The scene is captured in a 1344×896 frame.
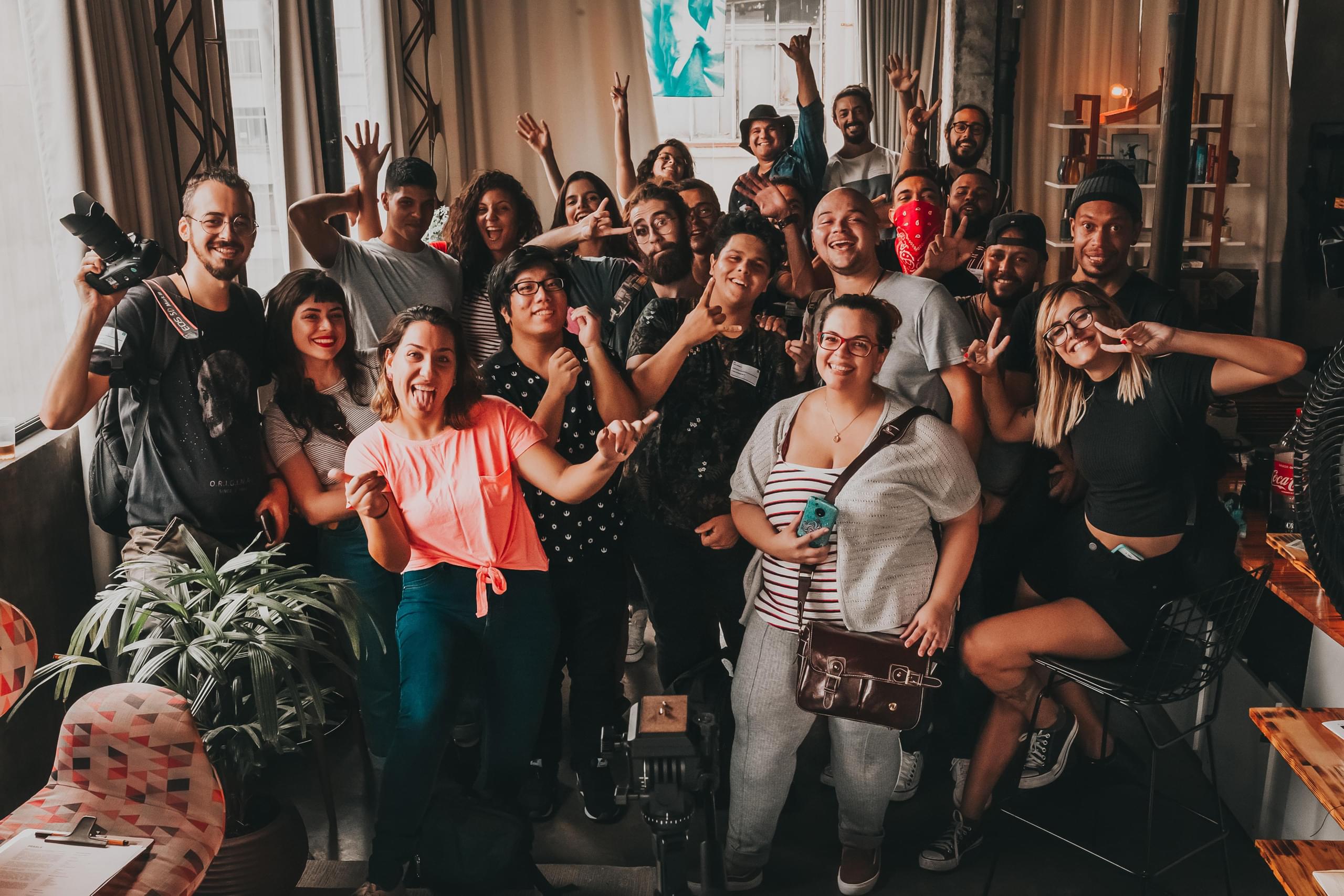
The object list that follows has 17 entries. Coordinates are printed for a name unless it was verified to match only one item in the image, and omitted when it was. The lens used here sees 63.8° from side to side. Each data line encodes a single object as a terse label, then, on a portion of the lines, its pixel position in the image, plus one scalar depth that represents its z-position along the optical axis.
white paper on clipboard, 1.69
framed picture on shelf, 7.09
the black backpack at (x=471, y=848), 2.61
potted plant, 2.25
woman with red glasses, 2.49
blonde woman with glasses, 2.54
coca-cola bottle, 2.91
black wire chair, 2.49
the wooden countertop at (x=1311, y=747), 1.94
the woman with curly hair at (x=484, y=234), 3.60
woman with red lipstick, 2.84
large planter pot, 2.38
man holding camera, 2.62
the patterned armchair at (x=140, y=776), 1.99
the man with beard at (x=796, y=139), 5.11
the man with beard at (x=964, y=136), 4.84
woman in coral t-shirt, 2.46
